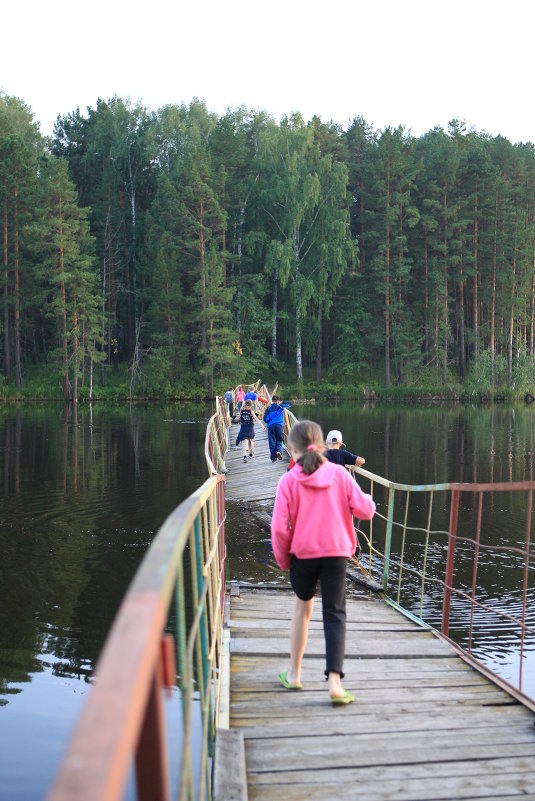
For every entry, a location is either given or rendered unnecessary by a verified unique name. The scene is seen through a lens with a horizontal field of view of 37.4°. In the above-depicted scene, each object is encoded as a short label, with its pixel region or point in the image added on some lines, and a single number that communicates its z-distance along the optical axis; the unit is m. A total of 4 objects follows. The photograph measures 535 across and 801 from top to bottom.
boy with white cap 7.88
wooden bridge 1.07
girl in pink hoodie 4.20
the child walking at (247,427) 16.81
